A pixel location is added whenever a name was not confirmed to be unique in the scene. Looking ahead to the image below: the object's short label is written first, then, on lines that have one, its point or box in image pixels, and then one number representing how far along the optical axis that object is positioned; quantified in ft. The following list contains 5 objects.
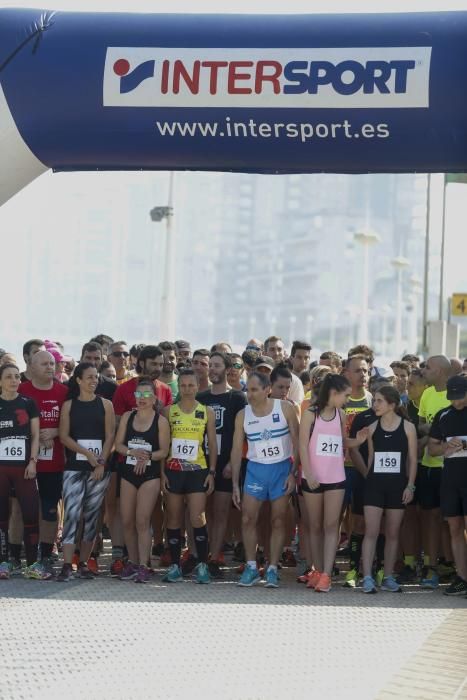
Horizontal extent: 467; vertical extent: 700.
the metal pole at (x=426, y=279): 193.76
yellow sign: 144.77
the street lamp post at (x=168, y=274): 170.09
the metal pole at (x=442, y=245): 195.83
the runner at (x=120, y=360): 72.79
